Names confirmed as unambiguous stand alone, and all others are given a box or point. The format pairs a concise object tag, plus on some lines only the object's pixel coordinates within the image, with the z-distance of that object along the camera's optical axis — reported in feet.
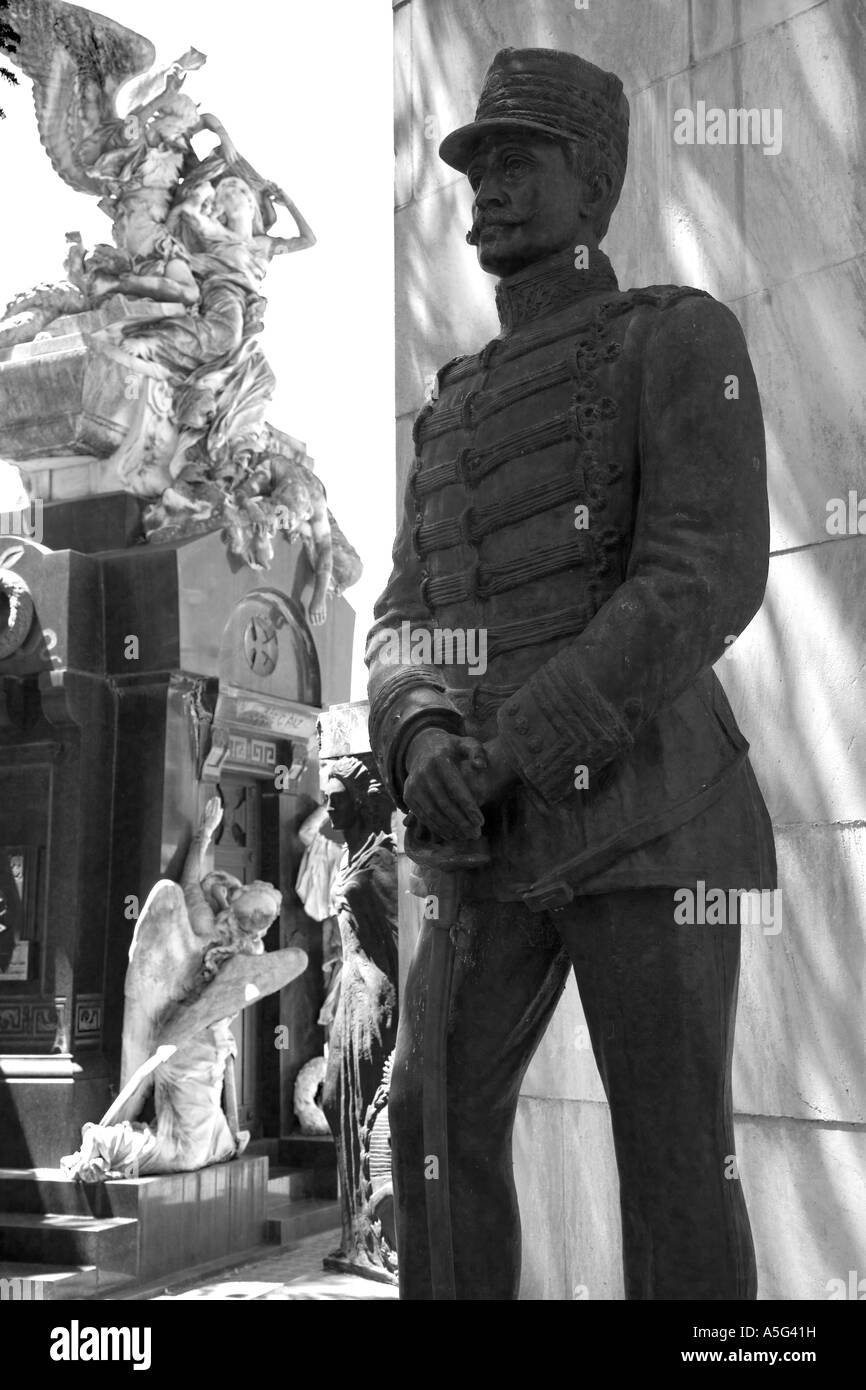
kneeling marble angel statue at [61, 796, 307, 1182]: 34.42
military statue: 8.59
